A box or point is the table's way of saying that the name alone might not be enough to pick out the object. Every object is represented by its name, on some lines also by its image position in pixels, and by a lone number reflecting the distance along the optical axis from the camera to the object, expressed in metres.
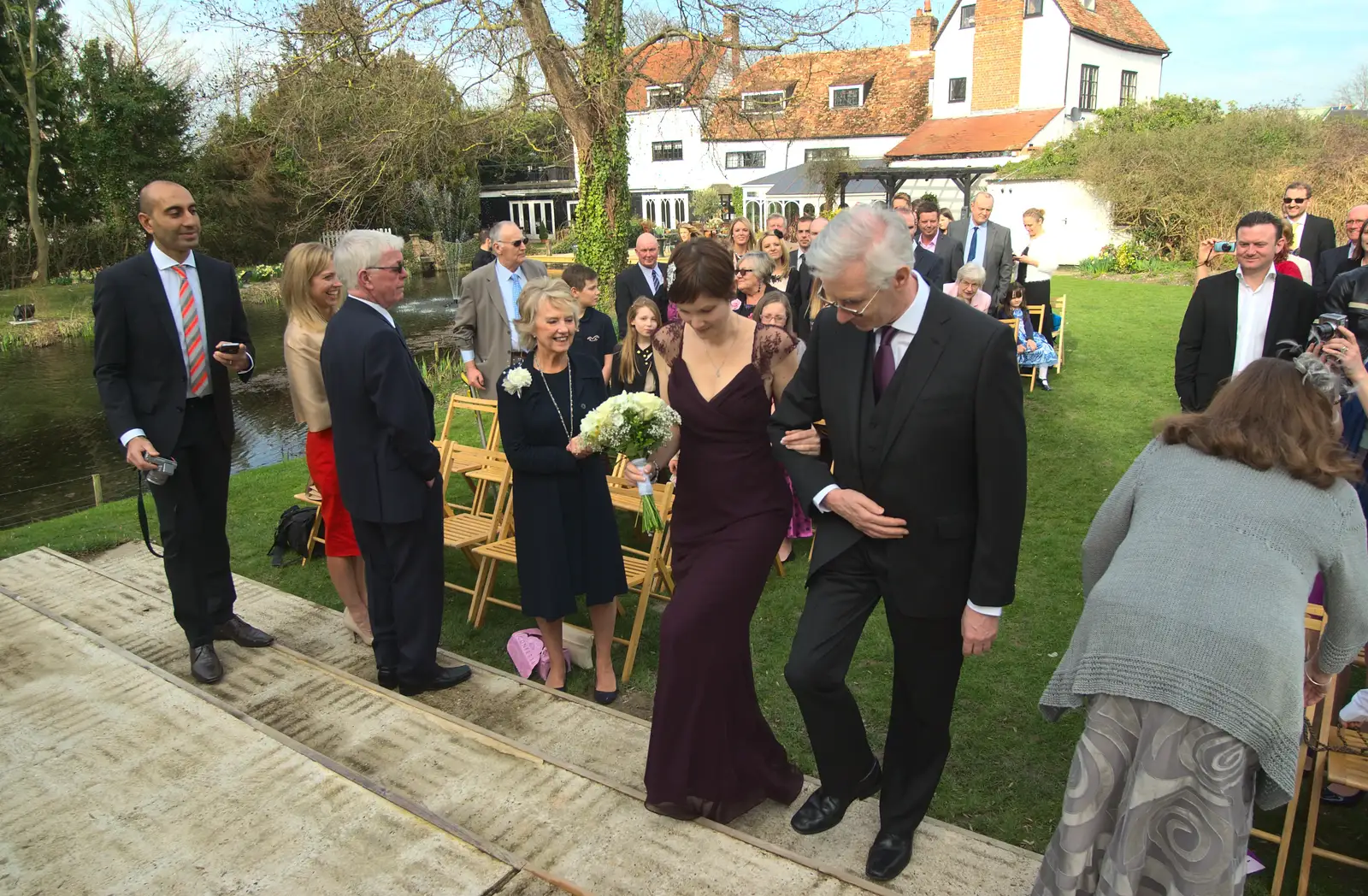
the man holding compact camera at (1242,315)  5.24
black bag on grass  6.99
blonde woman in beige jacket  4.95
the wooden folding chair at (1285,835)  3.00
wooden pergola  34.34
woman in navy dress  4.46
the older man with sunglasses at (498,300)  7.84
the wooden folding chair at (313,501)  6.73
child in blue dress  10.83
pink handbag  5.04
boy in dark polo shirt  7.28
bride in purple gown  3.43
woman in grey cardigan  2.31
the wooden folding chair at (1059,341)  11.65
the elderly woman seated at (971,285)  8.95
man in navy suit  4.20
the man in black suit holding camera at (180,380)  4.50
